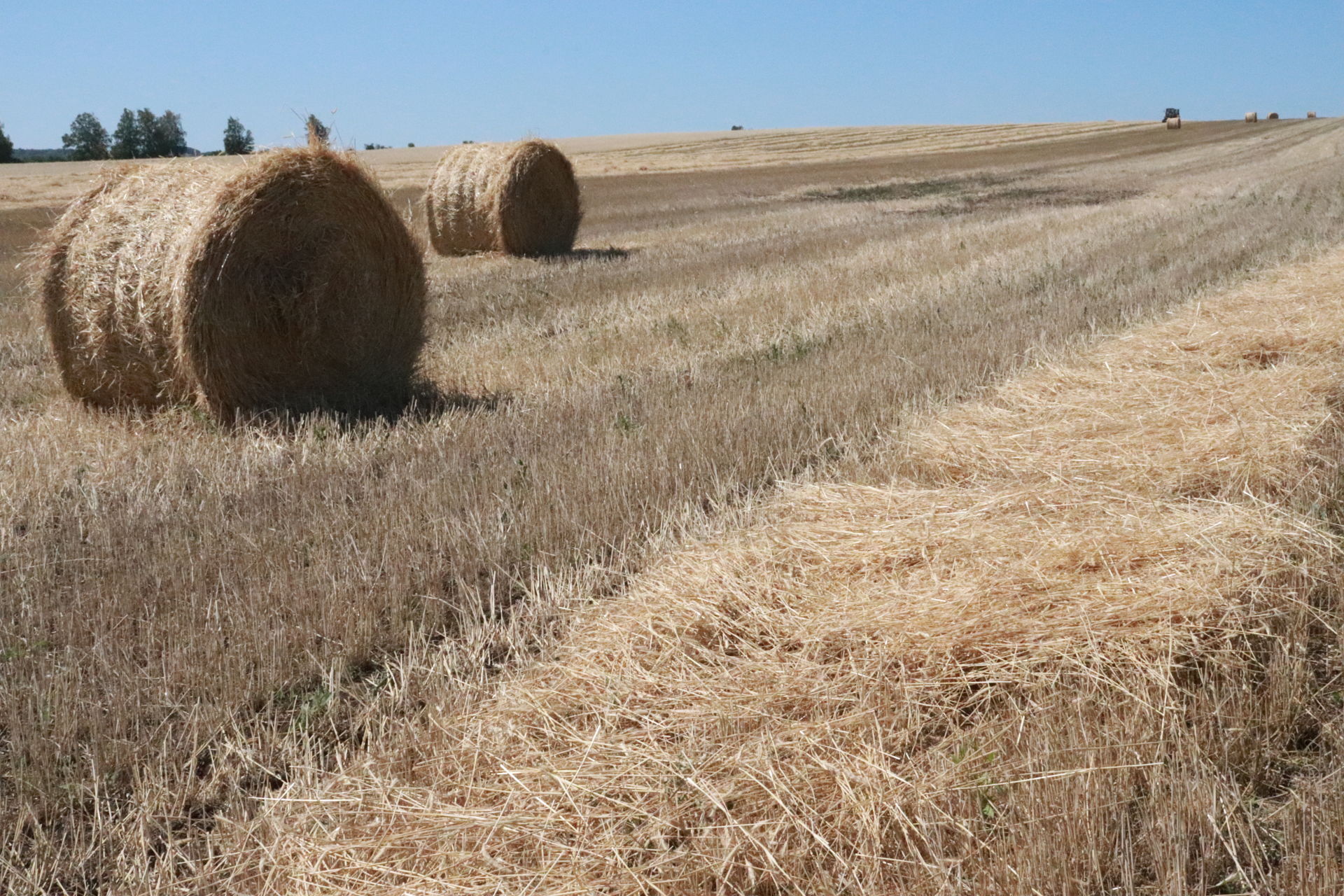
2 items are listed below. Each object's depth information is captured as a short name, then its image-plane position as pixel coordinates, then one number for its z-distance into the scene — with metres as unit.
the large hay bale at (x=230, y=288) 6.62
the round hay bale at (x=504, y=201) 14.62
